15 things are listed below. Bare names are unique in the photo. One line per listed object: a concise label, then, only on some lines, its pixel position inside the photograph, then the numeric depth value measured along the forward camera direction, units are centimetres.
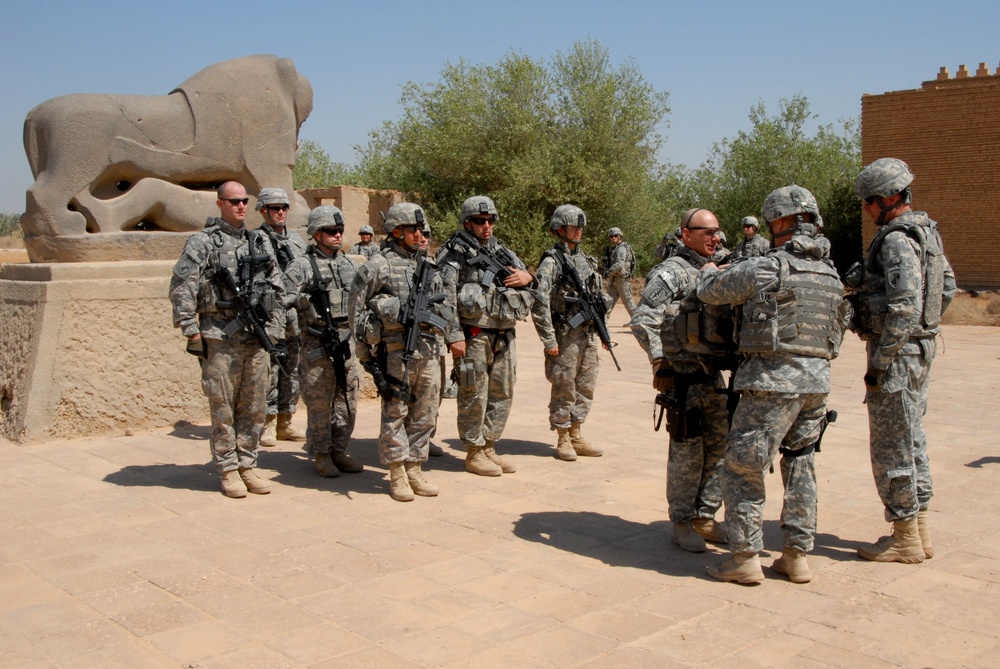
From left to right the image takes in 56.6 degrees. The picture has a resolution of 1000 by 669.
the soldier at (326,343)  670
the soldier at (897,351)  467
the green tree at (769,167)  2912
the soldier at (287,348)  713
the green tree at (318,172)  3859
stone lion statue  836
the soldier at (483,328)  647
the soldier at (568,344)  707
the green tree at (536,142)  2492
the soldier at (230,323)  598
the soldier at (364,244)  1068
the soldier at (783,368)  421
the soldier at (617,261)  1335
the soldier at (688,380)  477
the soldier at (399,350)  596
